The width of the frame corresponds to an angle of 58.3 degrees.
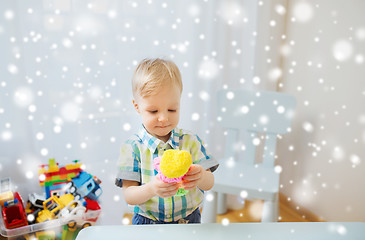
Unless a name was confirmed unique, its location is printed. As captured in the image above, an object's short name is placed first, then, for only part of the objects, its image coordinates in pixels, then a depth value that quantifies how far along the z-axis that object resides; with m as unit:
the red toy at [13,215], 1.29
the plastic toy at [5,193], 1.32
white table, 0.64
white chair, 1.59
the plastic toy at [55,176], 1.45
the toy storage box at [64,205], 1.31
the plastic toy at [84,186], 1.42
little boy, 0.75
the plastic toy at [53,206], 1.37
